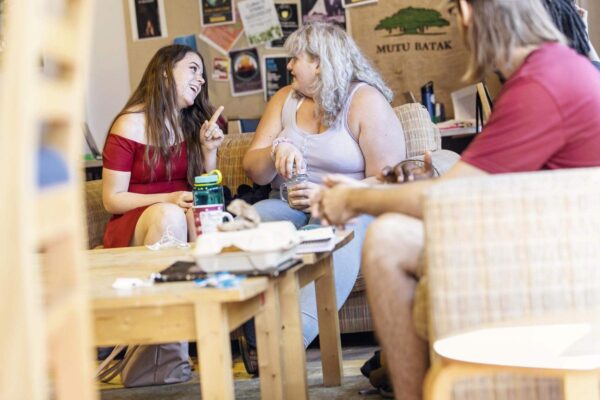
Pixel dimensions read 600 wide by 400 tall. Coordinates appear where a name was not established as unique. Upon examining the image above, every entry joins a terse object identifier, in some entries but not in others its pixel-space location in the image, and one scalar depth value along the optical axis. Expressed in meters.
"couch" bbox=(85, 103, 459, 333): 3.35
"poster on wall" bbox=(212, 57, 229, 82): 4.87
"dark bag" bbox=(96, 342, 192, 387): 3.22
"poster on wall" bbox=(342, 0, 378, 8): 4.71
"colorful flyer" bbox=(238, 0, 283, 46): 4.80
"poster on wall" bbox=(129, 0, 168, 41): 4.90
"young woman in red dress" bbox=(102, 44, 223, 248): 3.47
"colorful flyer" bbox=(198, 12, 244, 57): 4.84
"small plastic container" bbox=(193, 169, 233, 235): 2.71
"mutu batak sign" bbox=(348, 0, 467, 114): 4.65
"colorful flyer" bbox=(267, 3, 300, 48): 4.79
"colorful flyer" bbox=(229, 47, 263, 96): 4.85
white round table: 1.64
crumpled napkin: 2.02
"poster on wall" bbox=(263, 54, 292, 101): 4.84
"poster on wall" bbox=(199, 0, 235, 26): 4.84
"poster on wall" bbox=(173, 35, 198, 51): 4.87
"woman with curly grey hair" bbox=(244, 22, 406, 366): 3.27
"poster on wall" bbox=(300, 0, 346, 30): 4.72
